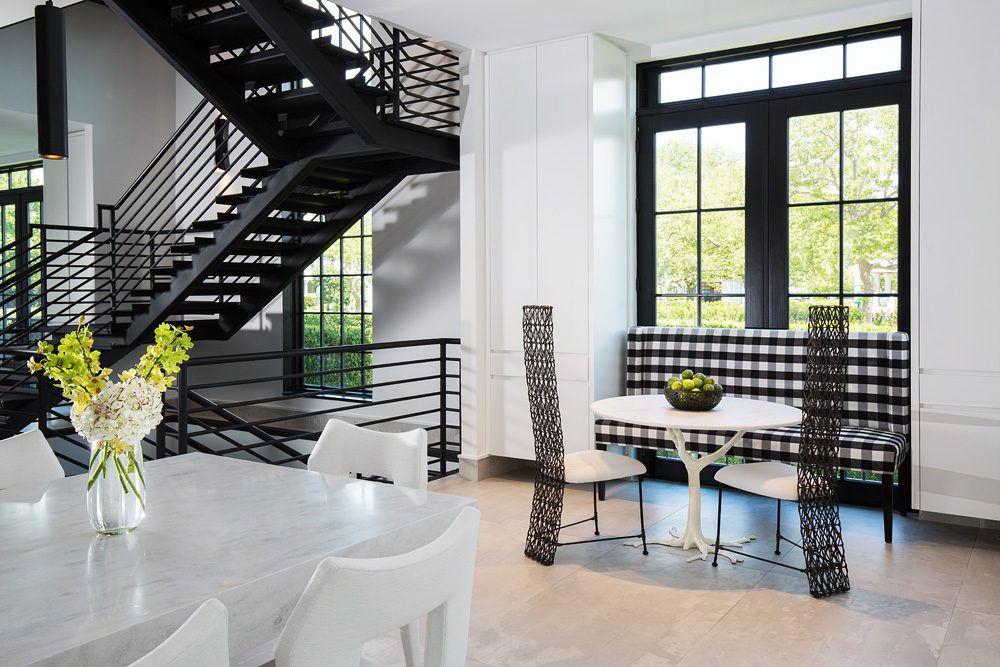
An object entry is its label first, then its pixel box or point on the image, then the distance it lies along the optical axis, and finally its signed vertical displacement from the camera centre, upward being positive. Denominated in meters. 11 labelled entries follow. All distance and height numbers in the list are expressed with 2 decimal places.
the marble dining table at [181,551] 1.22 -0.45
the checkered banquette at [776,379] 4.23 -0.40
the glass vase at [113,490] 1.64 -0.35
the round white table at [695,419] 3.35 -0.46
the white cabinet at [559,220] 4.95 +0.59
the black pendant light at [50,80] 2.48 +0.73
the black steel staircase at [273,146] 4.77 +1.11
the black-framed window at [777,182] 4.60 +0.79
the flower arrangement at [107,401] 1.60 -0.17
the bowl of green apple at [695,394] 3.57 -0.36
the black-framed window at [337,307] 7.27 +0.07
